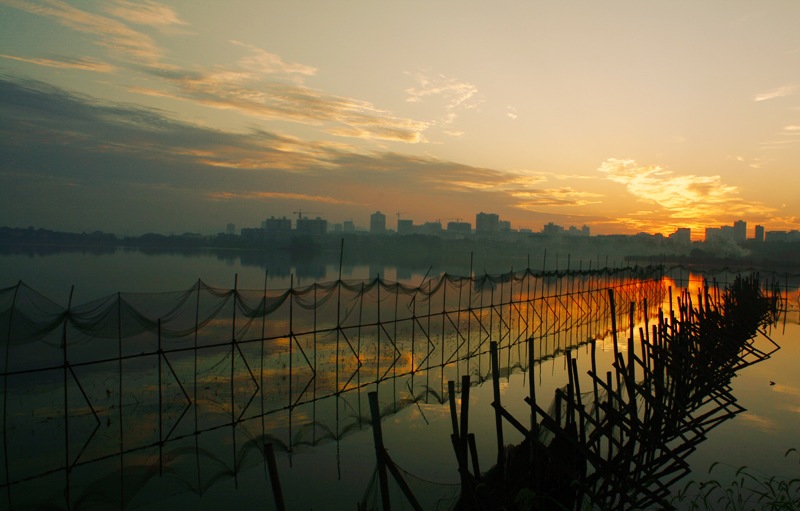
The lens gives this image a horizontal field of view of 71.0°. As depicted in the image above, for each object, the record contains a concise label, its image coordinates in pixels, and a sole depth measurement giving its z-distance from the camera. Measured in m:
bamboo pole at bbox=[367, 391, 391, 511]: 4.94
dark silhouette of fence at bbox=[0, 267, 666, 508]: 9.85
